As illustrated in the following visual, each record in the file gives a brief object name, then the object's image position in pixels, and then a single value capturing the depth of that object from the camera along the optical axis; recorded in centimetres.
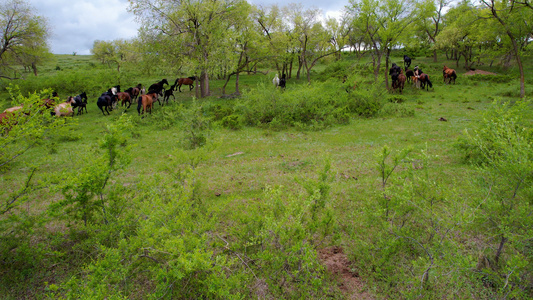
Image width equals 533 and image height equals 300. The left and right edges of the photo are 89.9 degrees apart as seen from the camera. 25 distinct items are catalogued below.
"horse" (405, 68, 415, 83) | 2248
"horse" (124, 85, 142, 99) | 1939
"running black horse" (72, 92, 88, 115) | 1749
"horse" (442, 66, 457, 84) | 2298
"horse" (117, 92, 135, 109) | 1762
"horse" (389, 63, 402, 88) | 2109
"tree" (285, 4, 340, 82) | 2419
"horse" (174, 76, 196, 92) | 2330
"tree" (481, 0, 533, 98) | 1619
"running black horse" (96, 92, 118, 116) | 1678
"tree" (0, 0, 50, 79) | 2220
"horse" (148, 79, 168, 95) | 2015
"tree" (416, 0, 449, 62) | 3522
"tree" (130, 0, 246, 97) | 1767
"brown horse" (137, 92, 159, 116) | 1591
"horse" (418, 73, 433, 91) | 2116
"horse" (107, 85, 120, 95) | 1853
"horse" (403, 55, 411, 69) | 2891
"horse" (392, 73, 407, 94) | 2053
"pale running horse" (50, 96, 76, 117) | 1555
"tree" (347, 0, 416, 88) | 2008
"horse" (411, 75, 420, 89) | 2175
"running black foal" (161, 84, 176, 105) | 1917
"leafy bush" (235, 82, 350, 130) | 1302
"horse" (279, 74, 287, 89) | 2327
